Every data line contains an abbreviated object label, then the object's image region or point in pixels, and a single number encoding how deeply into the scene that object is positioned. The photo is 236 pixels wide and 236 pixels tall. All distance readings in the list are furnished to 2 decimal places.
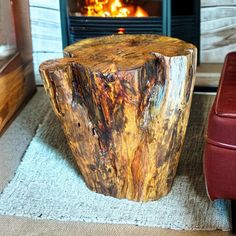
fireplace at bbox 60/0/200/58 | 2.75
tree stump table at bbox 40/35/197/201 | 1.78
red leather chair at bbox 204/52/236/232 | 1.66
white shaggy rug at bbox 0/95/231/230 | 1.89
